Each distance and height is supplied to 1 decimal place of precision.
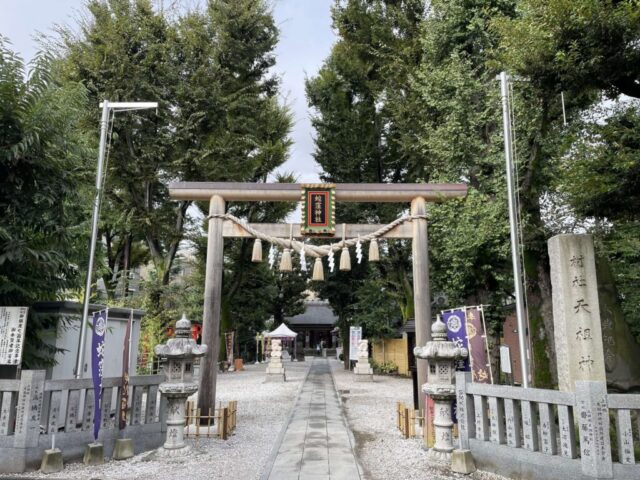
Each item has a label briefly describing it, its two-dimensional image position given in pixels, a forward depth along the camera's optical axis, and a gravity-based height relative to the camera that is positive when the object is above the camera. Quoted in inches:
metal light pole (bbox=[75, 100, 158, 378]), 292.5 +71.9
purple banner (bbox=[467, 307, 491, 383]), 279.3 -18.4
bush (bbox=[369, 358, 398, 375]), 906.1 -100.2
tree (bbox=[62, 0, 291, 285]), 670.5 +359.0
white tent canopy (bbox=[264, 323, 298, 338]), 1064.2 -33.0
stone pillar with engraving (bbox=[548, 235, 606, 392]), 232.2 +4.3
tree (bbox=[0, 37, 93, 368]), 247.7 +79.8
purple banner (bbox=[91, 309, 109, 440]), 253.6 -29.6
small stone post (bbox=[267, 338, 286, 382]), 767.7 -86.7
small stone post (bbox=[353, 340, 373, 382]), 772.0 -84.5
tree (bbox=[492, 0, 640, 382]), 243.8 +150.9
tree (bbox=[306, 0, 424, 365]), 701.9 +399.3
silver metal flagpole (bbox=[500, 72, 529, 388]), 292.4 +67.6
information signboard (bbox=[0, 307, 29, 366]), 241.8 -8.3
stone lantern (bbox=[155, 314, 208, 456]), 268.0 -38.7
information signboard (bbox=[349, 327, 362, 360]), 878.4 -35.0
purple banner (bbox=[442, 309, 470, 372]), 288.0 -6.9
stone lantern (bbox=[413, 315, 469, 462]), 261.0 -38.9
